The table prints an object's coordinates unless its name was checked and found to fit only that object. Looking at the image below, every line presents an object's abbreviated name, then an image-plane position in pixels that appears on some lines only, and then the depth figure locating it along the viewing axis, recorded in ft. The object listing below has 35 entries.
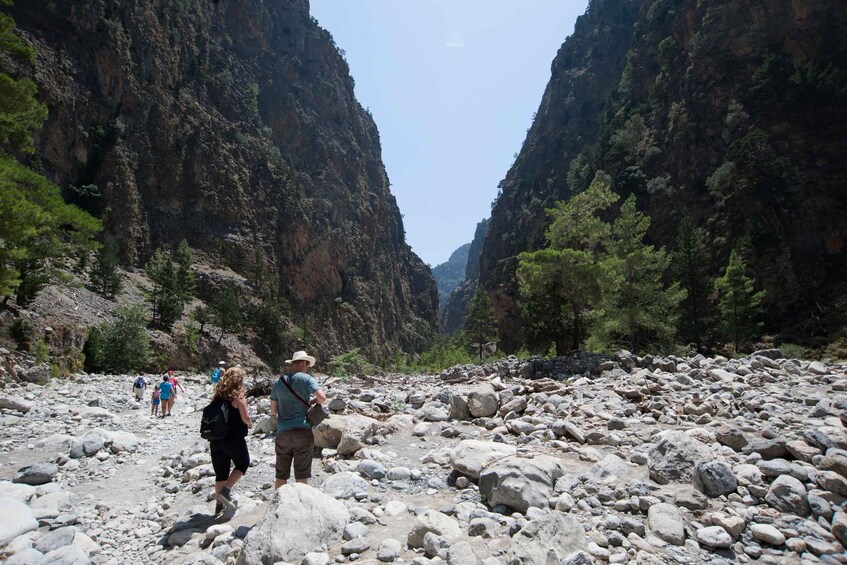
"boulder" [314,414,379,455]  22.49
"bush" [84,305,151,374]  81.20
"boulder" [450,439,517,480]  18.34
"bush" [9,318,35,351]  59.83
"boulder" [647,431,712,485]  16.80
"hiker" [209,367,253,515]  16.90
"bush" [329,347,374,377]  114.81
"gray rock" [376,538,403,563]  12.11
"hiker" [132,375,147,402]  52.88
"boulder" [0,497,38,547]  14.34
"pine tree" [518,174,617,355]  62.28
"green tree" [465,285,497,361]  185.37
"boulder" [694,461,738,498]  15.25
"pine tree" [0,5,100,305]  41.27
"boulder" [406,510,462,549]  12.89
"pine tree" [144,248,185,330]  136.26
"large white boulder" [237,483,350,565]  11.94
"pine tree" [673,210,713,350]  114.21
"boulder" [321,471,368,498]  17.02
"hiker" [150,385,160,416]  45.41
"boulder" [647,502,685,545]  12.91
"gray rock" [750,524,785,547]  12.83
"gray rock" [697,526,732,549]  12.72
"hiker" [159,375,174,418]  44.89
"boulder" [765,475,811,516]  14.19
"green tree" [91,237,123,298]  124.45
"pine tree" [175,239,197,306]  152.47
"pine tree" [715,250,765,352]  98.32
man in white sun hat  17.15
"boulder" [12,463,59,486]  20.59
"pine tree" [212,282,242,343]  158.71
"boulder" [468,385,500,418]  30.81
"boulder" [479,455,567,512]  15.11
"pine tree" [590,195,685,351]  68.69
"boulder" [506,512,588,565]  11.25
